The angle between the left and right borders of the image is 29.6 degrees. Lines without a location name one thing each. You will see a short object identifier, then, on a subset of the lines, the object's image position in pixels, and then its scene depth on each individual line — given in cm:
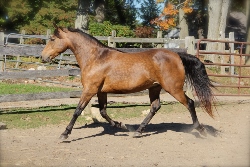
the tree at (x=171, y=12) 3238
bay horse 826
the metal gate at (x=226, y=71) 1592
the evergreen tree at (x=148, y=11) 4400
